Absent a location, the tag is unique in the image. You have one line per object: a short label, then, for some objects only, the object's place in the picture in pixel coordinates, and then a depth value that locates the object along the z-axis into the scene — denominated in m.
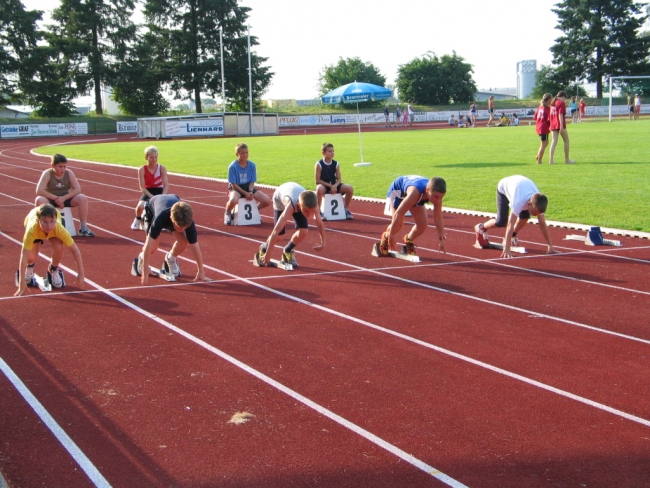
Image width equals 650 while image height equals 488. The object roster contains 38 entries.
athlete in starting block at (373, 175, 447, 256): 9.20
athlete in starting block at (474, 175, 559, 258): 9.19
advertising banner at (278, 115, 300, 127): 62.91
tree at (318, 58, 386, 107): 87.19
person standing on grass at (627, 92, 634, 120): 50.91
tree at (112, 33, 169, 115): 66.75
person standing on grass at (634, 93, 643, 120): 49.05
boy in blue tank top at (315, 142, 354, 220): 13.59
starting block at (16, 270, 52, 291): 8.59
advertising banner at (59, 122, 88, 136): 56.44
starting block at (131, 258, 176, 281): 9.07
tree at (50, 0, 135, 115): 64.31
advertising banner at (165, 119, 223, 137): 47.22
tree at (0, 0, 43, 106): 61.72
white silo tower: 100.56
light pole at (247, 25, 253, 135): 51.41
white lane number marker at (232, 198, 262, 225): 13.23
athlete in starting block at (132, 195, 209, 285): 7.95
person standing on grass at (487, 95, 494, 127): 47.25
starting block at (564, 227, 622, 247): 10.70
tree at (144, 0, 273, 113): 71.38
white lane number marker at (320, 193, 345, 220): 13.64
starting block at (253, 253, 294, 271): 9.65
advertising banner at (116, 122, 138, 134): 58.58
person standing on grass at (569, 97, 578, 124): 47.58
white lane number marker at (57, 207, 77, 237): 12.38
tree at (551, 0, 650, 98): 74.75
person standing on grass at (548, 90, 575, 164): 19.45
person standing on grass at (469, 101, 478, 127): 50.86
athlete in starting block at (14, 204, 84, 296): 7.78
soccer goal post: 61.00
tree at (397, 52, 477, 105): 77.06
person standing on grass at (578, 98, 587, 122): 50.36
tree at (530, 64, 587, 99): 76.50
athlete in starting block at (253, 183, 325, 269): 9.35
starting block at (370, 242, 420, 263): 10.09
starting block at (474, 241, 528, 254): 10.45
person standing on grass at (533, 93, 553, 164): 19.58
